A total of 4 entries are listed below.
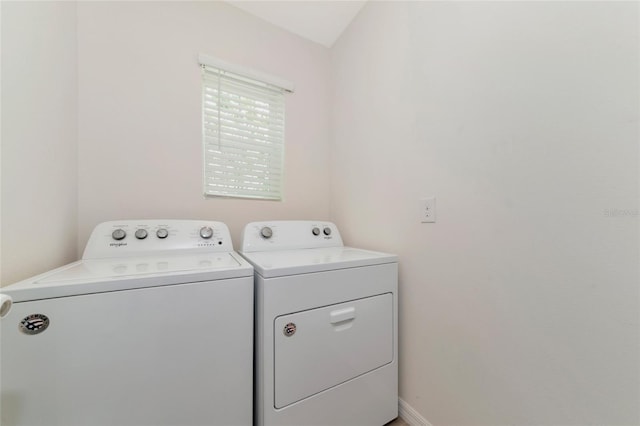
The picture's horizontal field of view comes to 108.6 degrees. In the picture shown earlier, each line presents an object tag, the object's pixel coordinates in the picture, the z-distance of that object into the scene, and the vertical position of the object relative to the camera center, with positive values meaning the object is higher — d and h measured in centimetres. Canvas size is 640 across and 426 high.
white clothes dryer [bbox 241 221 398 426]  84 -52
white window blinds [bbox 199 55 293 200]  149 +55
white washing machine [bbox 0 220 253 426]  58 -40
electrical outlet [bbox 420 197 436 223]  106 +1
